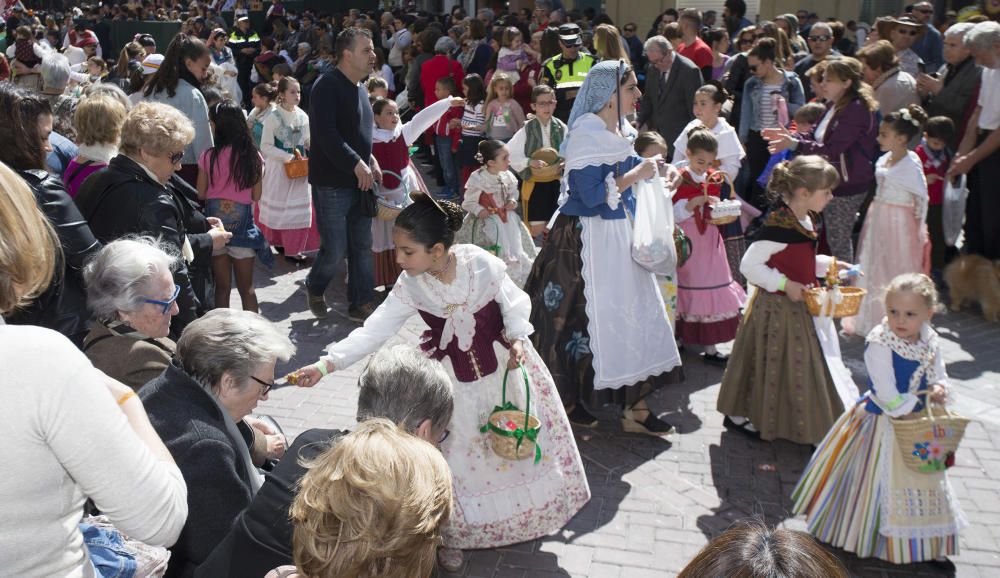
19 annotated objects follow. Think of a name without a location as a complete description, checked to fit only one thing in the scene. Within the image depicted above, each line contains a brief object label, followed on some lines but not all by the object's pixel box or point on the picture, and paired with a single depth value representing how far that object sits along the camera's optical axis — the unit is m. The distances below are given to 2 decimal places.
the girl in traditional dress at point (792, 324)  5.00
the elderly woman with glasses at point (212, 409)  2.62
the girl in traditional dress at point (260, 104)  8.90
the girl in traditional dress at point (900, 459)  4.03
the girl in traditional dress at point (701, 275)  6.38
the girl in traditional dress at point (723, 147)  7.11
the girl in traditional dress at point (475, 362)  4.14
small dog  7.35
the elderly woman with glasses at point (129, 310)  3.27
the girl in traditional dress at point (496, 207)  7.48
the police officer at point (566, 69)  9.80
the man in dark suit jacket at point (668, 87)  9.38
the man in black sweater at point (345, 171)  6.83
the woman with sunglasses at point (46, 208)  4.01
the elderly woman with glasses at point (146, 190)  4.48
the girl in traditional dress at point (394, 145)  7.84
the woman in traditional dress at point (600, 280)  5.16
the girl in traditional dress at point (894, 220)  6.75
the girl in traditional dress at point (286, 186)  8.45
